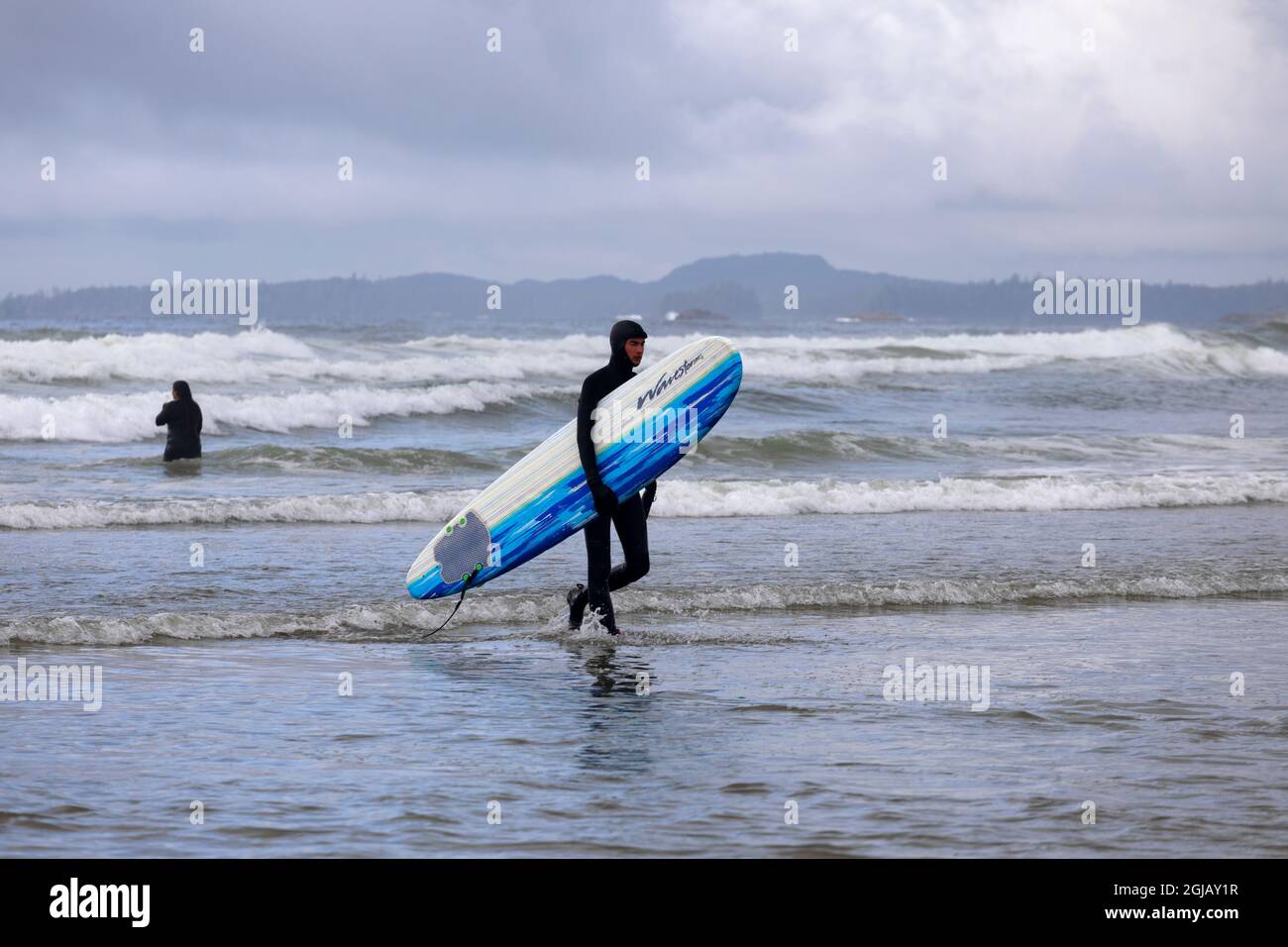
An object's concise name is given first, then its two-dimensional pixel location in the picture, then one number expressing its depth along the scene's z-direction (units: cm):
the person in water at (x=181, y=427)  1596
